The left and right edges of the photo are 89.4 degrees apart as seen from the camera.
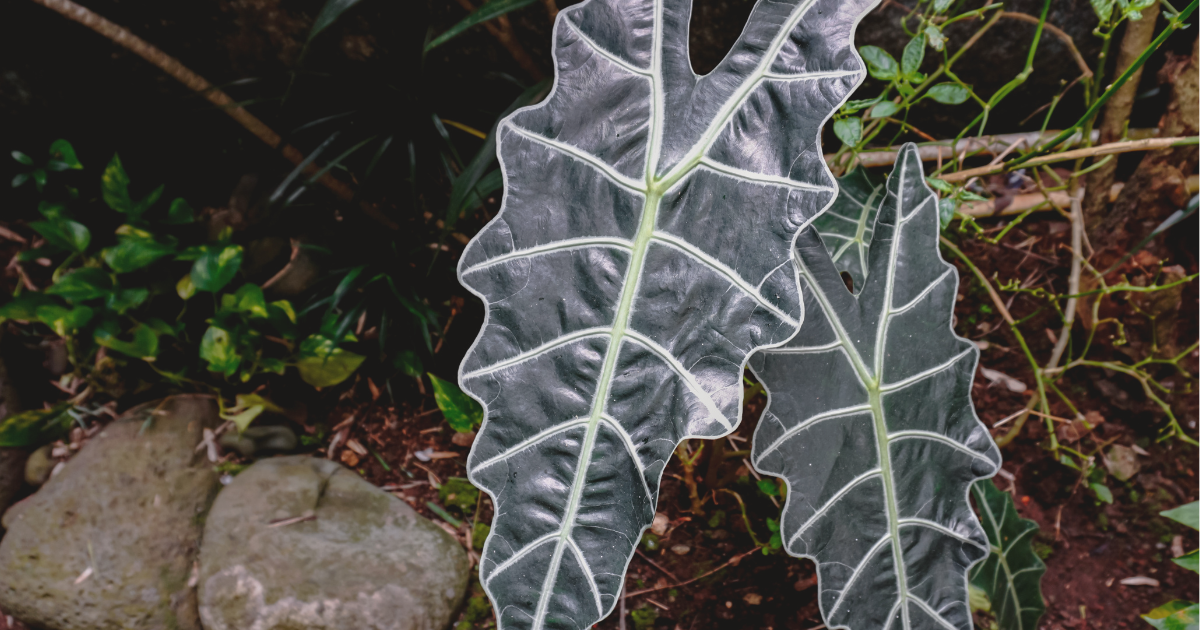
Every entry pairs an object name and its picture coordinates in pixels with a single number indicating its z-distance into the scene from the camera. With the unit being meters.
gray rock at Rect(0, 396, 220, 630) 1.43
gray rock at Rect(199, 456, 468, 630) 1.30
